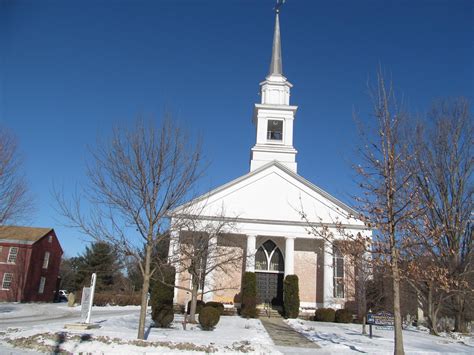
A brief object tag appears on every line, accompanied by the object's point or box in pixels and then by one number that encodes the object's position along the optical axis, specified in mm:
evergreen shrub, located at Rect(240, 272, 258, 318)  23141
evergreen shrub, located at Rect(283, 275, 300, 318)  23953
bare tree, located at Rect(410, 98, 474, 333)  18531
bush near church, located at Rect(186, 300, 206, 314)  22134
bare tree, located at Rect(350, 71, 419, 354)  10312
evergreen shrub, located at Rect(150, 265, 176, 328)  16266
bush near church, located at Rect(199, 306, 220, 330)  15773
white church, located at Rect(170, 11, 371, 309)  26141
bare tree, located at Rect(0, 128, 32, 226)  19881
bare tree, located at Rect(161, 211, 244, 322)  19344
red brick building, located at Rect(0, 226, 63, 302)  37406
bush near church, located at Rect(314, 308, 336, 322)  23719
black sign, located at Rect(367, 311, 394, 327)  16531
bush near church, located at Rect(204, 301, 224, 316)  23359
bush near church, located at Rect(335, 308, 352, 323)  23422
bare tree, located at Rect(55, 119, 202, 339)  12039
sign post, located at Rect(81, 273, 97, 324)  14500
